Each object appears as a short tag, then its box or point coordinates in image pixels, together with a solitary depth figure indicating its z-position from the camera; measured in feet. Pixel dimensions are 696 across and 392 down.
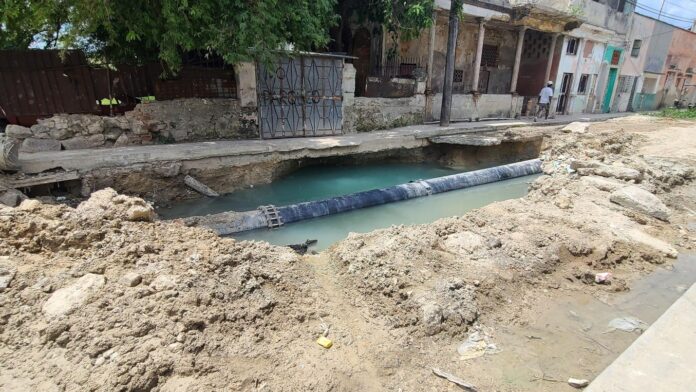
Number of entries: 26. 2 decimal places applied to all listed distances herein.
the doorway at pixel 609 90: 75.31
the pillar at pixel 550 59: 58.12
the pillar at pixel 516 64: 53.62
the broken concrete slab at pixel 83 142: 25.64
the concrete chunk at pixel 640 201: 20.63
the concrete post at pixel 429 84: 43.88
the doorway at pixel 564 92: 64.23
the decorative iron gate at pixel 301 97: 31.37
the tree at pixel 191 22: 20.85
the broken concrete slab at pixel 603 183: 23.83
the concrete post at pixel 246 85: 30.17
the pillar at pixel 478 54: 48.08
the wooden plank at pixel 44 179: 19.64
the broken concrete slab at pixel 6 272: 9.77
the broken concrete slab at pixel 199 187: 24.93
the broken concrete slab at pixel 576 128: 43.04
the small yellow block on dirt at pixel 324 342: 10.05
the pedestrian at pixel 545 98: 53.04
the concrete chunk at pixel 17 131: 23.72
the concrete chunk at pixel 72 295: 9.45
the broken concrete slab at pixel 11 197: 16.90
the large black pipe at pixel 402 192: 22.76
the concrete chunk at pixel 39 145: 23.90
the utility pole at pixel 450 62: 38.78
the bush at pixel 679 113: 67.03
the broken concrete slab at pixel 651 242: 16.76
